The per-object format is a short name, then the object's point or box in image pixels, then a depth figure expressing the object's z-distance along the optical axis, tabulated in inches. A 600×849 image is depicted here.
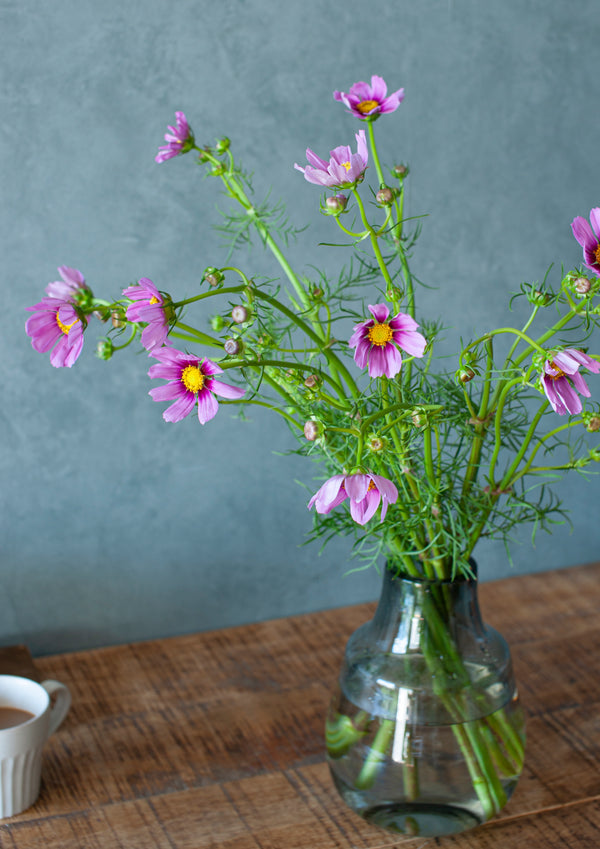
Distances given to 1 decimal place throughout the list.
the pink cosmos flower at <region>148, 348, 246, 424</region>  21.0
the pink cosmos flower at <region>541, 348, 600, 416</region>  21.1
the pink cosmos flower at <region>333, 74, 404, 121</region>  25.7
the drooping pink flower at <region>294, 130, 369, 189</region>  22.5
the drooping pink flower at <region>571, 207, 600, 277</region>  21.8
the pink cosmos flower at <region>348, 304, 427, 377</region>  21.7
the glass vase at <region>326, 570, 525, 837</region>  29.7
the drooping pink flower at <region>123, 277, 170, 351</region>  20.4
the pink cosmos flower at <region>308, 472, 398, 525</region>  21.5
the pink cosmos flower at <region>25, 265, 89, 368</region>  21.5
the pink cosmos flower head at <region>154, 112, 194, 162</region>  25.8
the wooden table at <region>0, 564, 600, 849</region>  32.9
